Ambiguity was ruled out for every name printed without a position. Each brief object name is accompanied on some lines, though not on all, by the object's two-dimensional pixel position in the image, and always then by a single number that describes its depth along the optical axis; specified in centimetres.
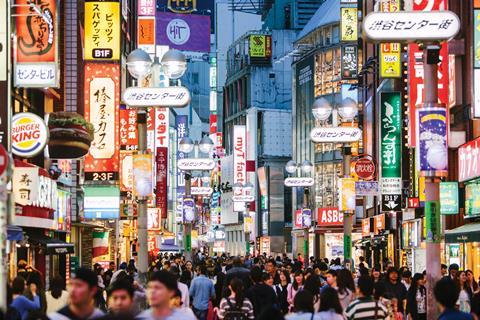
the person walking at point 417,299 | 2231
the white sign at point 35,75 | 2761
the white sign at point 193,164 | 4422
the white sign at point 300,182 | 5022
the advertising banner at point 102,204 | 4147
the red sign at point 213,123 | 15650
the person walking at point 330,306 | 1323
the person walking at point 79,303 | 1016
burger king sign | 2742
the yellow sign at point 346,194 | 3606
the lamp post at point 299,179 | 4675
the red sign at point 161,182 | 7156
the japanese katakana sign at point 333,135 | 3166
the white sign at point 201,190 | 5836
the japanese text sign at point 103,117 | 4006
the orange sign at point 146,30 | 7081
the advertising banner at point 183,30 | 7581
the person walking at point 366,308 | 1442
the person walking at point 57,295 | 1866
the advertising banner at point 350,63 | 7565
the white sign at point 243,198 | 9372
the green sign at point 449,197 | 3809
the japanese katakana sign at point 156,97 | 2444
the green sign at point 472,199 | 3627
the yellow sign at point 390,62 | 5172
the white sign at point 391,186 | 4912
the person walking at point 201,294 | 2303
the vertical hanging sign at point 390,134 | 5084
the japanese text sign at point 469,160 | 3372
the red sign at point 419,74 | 3634
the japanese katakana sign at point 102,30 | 4103
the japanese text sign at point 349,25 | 7575
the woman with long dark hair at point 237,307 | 1702
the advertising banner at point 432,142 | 1930
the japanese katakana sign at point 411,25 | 1869
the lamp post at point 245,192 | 9424
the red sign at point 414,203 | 4675
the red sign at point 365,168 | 4569
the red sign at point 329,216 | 7681
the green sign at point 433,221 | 1922
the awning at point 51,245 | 3372
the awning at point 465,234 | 3216
